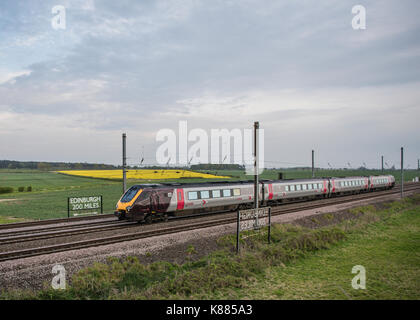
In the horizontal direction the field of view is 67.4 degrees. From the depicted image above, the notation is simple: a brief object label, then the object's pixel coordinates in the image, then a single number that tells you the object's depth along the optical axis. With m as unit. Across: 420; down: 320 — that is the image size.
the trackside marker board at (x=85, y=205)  28.03
